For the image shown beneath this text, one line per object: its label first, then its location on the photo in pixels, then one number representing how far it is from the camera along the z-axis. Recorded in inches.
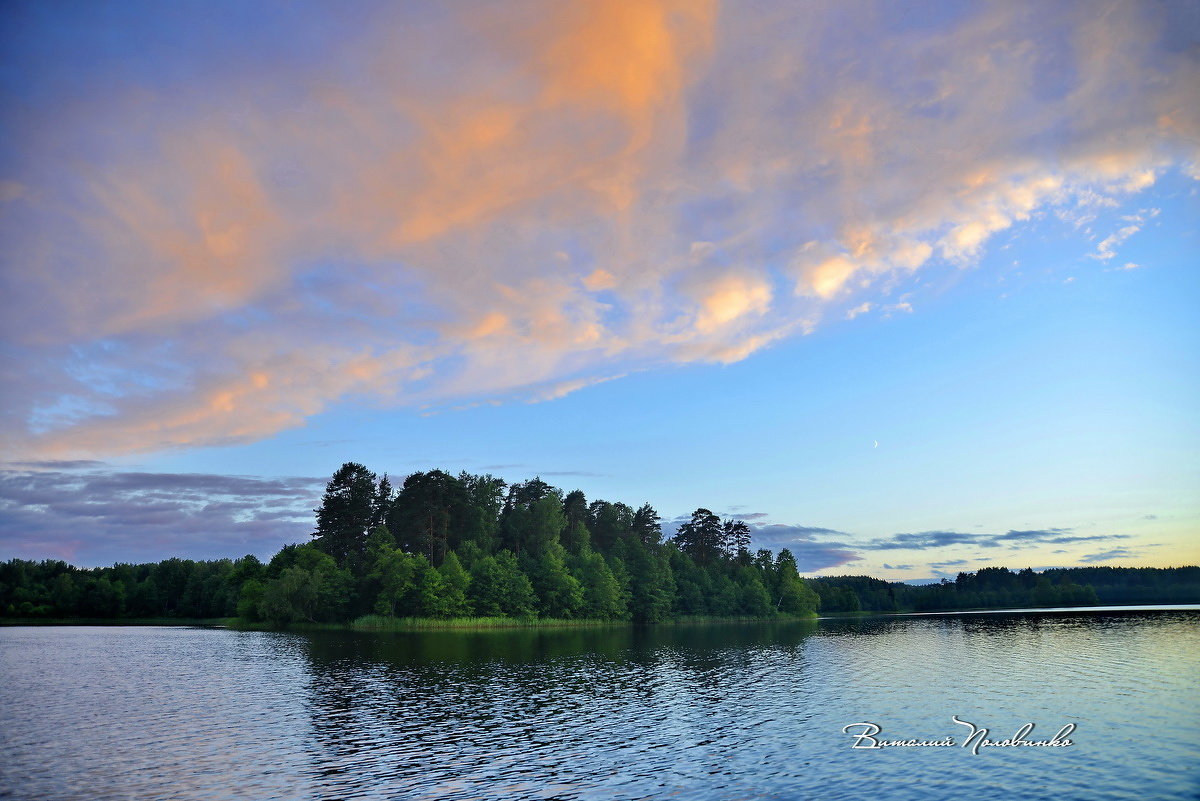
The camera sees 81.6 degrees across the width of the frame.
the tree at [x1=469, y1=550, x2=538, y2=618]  5895.7
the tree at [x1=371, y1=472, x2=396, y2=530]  7168.3
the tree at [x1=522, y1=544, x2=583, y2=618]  6417.3
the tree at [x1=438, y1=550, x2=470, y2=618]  5629.9
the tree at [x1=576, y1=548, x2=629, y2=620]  6628.9
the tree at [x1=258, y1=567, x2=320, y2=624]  5826.8
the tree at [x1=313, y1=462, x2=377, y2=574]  6791.3
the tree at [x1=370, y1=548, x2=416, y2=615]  5625.0
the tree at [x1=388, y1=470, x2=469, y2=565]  6584.6
